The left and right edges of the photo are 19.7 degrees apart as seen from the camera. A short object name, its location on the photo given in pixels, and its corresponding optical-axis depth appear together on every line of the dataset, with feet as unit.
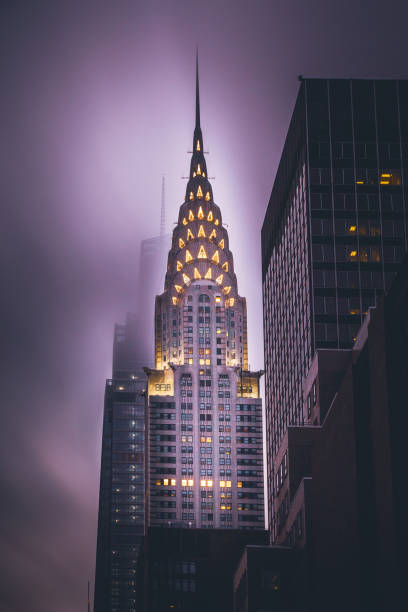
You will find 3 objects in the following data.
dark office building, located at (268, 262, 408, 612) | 243.19
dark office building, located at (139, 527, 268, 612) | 650.02
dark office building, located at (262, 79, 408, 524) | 563.07
